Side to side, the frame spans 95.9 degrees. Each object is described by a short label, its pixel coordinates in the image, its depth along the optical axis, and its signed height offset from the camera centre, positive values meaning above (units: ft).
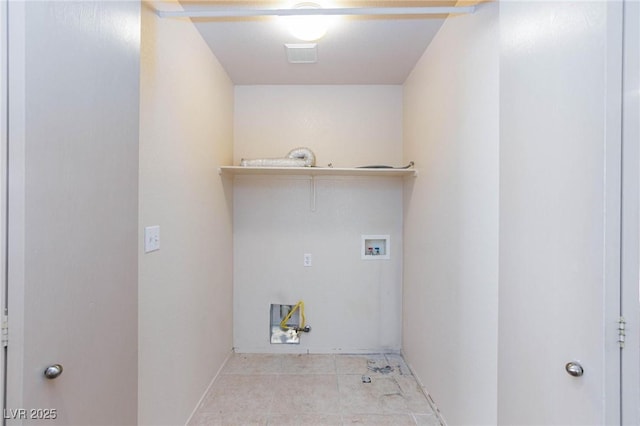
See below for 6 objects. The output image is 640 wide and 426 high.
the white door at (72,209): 2.16 +0.01
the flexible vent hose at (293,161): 7.84 +1.43
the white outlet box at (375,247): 8.98 -1.04
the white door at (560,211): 2.26 +0.04
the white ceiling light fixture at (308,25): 5.55 +3.71
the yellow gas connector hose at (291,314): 8.88 -3.22
